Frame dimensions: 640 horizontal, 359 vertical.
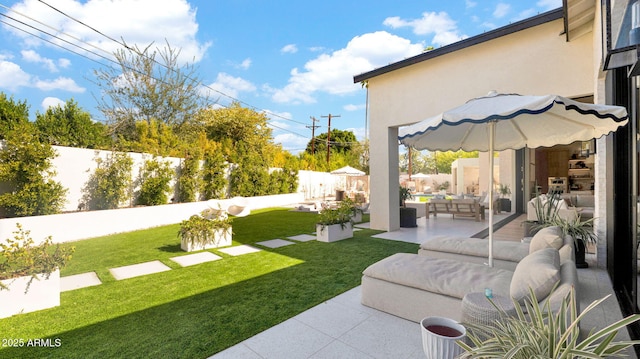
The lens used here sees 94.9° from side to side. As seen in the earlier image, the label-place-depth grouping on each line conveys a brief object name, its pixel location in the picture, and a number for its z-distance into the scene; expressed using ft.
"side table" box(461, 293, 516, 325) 6.69
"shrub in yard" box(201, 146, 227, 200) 42.52
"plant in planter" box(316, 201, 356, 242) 24.68
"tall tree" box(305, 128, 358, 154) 122.11
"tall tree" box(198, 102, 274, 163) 58.65
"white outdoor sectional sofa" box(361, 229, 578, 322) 7.53
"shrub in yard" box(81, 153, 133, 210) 31.04
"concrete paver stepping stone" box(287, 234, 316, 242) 25.75
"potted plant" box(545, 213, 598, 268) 15.28
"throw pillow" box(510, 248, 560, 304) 7.22
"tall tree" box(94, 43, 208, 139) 50.60
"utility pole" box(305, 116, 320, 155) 102.06
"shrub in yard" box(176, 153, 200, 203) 39.19
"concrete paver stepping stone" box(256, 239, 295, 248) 23.56
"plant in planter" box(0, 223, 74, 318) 11.55
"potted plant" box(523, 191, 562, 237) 17.17
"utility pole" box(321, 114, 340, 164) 101.18
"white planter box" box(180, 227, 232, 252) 22.06
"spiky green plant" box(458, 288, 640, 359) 4.41
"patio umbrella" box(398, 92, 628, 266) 8.98
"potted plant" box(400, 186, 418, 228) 31.04
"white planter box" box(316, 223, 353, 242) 24.56
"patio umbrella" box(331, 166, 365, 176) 58.76
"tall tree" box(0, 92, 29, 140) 29.78
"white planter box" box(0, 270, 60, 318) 11.46
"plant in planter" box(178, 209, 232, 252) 22.11
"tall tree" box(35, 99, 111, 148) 36.32
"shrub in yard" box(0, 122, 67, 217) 24.61
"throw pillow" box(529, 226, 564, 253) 10.89
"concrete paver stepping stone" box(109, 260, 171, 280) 16.38
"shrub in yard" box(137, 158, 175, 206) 34.58
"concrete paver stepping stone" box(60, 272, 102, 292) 14.70
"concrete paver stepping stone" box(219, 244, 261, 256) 21.29
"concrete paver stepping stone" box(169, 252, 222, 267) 18.98
